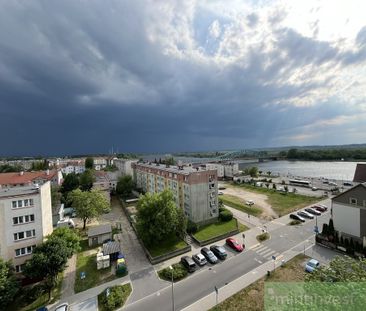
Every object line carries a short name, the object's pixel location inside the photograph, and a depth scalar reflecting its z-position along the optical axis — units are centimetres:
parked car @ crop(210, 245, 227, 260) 2482
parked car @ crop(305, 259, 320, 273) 2125
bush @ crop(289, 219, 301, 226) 3447
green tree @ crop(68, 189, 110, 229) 3506
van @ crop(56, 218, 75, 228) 3451
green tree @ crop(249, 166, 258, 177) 8789
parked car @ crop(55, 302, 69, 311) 1746
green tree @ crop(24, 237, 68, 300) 1884
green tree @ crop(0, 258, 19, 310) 1644
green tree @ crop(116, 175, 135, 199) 5838
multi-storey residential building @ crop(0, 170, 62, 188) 4981
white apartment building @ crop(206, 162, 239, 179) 9169
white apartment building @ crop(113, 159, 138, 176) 7841
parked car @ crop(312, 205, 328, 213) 4031
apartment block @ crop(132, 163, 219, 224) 3519
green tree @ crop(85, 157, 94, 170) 11940
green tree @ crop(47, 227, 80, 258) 2197
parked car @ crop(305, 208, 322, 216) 3854
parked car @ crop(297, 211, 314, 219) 3734
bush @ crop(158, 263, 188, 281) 2146
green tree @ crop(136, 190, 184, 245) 2714
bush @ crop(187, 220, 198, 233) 3222
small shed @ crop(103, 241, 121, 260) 2541
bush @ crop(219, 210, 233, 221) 3629
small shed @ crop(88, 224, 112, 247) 3052
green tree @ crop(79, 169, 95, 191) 5897
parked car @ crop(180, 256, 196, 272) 2256
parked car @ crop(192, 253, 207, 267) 2369
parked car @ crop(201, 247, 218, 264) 2417
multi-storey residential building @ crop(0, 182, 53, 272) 2053
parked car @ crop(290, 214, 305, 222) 3581
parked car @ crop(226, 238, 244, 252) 2641
